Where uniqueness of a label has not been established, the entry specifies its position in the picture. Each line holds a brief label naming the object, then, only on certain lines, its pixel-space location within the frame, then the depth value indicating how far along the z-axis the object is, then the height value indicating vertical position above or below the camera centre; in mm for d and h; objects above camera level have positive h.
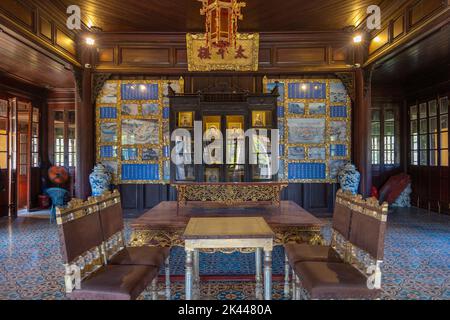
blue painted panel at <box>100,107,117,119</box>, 7215 +1106
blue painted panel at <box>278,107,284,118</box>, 7258 +1101
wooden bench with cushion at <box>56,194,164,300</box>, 2041 -721
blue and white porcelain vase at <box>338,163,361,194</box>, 6789 -387
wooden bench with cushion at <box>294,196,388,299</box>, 2073 -782
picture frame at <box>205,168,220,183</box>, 6898 -262
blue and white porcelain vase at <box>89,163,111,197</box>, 6699 -357
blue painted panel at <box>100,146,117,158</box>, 7238 +237
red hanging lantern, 3512 +1595
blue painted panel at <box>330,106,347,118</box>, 7258 +1101
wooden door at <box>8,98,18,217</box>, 7684 +109
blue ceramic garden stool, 6766 -698
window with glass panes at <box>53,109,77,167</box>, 9148 +710
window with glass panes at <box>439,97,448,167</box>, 7602 +706
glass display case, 6844 +563
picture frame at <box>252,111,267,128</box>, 6890 +904
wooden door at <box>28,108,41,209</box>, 8492 -20
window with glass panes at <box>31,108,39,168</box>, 8695 +610
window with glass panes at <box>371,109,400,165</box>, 9203 +746
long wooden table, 3291 -680
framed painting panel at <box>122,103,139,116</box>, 7234 +1194
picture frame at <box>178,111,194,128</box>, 6887 +914
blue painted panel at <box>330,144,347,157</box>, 7285 +239
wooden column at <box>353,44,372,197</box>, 6883 +801
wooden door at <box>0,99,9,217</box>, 7469 +154
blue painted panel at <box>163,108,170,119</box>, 7230 +1098
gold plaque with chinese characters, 6812 +2272
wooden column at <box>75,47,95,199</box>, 6855 +768
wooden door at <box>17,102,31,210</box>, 8258 +190
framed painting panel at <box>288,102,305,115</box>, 7266 +1188
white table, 2432 -599
